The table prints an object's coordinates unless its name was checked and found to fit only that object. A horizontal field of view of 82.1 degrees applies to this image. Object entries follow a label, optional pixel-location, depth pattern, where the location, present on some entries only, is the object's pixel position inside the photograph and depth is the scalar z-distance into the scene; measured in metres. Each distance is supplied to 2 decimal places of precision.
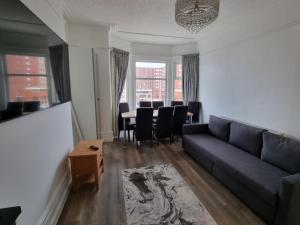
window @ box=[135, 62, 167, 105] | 5.52
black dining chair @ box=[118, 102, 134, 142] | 4.38
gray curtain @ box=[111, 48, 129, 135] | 4.64
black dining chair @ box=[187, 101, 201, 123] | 5.16
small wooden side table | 2.35
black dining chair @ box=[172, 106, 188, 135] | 4.21
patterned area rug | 1.87
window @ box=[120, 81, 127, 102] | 5.21
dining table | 4.12
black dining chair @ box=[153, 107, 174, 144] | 4.01
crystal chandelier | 1.94
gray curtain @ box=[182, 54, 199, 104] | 5.21
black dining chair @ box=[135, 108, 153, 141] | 3.79
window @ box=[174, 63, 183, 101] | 5.73
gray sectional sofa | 1.63
